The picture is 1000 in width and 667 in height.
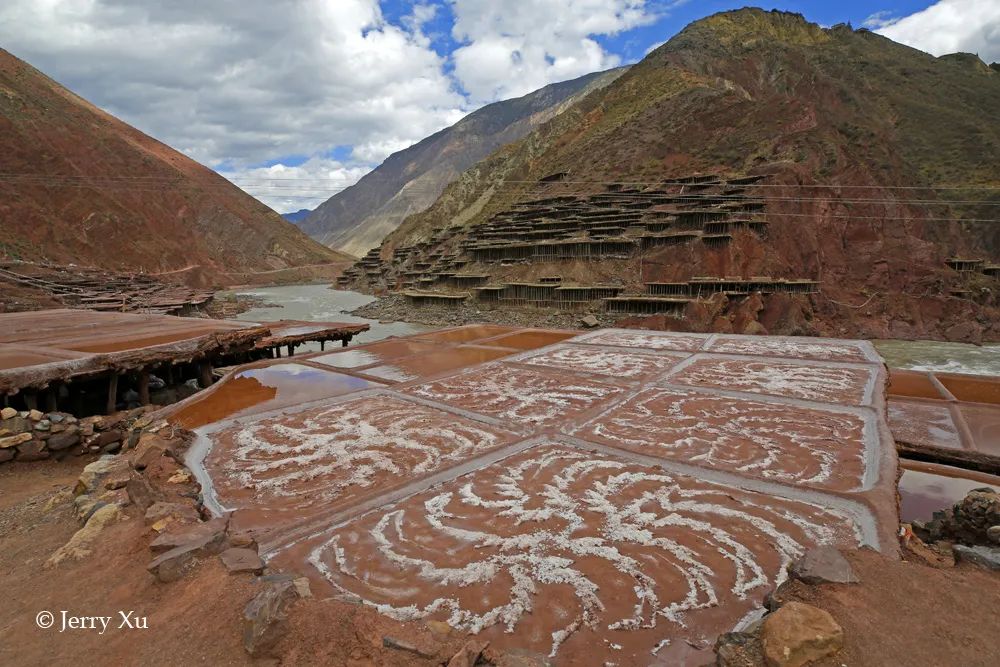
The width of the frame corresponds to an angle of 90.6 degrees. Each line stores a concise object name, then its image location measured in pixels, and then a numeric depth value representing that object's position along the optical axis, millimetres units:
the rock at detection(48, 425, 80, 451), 8773
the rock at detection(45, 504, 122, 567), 4227
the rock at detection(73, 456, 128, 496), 6016
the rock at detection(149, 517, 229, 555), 3790
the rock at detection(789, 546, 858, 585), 3283
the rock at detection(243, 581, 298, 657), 2791
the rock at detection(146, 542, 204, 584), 3510
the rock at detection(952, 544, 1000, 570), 3486
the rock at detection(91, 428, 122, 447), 9281
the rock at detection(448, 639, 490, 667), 2642
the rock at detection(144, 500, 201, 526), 4367
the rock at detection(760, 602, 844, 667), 2584
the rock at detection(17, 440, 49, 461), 8375
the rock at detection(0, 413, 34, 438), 8344
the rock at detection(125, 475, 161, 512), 4852
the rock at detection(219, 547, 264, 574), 3541
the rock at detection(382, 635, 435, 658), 2779
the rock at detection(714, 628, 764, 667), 2715
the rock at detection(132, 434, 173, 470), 5805
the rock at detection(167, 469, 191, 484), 5492
